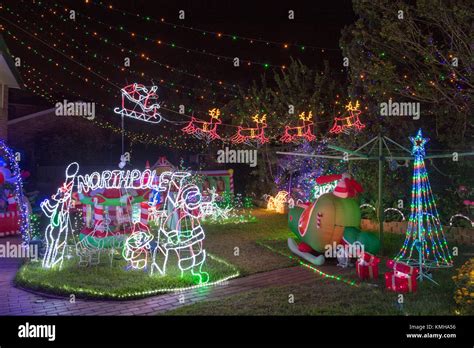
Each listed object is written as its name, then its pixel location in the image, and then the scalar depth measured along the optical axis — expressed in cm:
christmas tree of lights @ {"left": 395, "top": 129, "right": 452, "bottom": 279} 845
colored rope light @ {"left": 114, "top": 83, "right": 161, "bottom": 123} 996
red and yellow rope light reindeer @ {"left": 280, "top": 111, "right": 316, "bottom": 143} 1792
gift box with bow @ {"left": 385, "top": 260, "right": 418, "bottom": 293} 755
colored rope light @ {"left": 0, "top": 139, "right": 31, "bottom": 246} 1139
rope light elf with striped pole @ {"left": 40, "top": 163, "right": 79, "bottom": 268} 924
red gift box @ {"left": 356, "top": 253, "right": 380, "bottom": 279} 845
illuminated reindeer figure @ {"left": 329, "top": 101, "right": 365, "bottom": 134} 1478
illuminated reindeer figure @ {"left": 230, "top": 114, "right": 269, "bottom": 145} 1916
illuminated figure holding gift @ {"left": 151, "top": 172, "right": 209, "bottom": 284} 874
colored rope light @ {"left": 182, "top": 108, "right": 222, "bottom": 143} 1844
